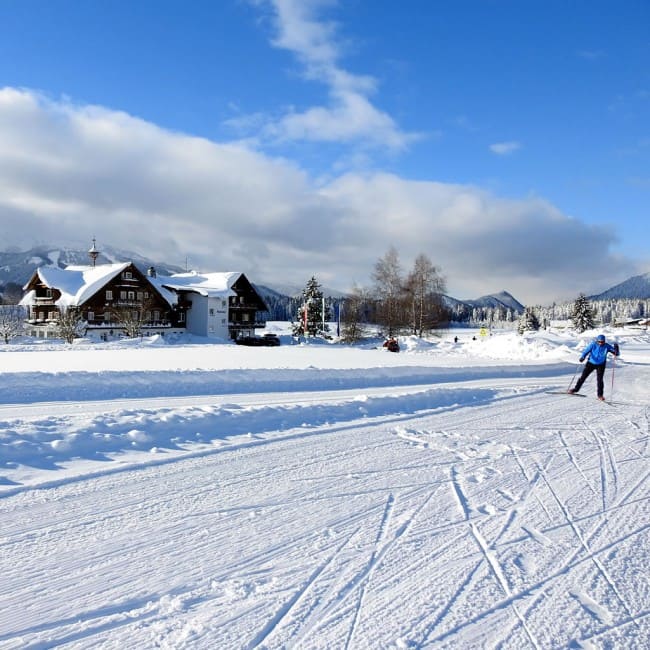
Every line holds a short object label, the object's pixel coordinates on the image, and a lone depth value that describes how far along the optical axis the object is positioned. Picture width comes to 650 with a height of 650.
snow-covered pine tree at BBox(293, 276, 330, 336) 55.56
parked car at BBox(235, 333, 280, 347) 46.13
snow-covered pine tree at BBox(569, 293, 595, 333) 75.06
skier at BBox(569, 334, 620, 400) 12.98
